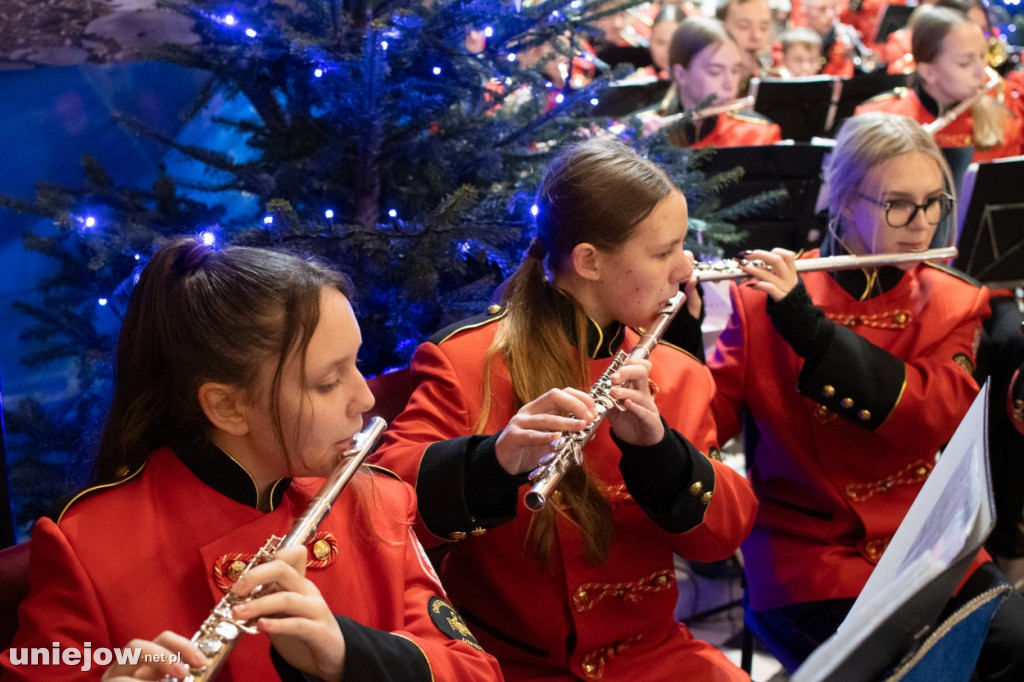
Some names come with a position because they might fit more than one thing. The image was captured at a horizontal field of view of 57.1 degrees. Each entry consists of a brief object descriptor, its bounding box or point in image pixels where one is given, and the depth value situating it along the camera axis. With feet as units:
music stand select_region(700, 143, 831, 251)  10.61
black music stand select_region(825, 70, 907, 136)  17.01
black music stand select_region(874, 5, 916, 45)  25.50
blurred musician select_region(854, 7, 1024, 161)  14.48
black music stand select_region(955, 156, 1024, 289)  9.58
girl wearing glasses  6.37
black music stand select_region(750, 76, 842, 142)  15.53
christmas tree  6.31
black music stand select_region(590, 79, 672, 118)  14.56
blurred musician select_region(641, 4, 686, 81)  19.62
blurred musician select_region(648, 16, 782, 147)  14.01
